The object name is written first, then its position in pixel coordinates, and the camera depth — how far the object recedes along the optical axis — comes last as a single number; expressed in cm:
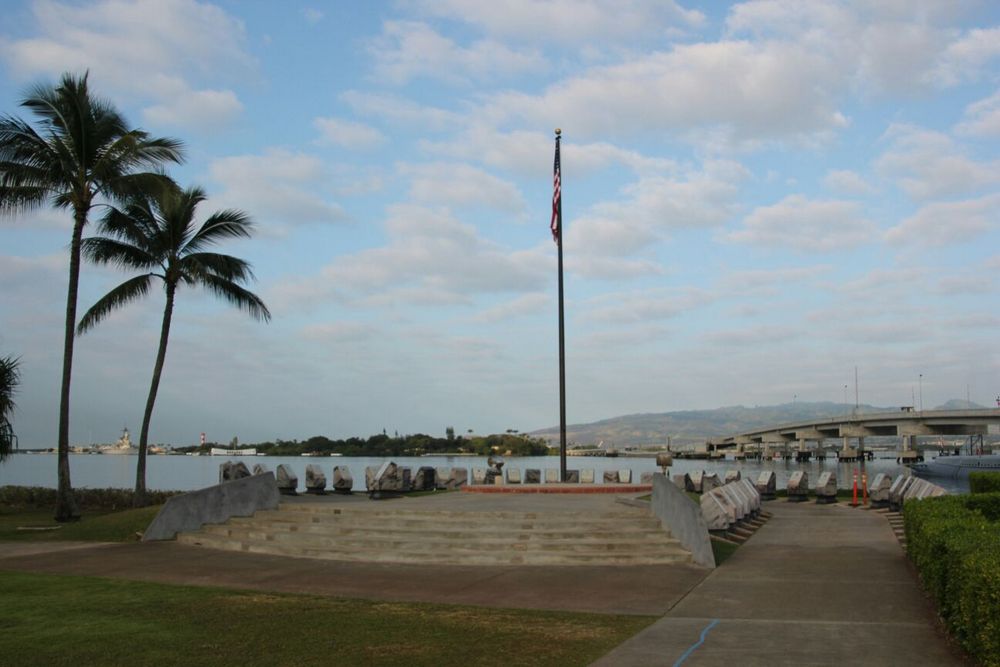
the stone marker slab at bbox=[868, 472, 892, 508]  2392
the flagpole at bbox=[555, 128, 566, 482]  2402
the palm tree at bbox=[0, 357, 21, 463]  2553
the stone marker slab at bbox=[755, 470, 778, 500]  2775
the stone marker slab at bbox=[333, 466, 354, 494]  2653
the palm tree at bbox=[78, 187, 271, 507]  2528
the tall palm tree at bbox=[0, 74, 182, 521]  2217
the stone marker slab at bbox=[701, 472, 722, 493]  2752
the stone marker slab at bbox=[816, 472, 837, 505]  2644
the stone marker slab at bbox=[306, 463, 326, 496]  2617
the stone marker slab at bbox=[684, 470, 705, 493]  2875
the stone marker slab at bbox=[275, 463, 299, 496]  2515
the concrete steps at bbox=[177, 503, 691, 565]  1401
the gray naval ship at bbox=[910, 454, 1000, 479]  8258
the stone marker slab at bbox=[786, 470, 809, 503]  2747
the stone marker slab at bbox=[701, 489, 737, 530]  1678
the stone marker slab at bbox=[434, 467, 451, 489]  2947
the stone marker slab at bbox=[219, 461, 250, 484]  2550
